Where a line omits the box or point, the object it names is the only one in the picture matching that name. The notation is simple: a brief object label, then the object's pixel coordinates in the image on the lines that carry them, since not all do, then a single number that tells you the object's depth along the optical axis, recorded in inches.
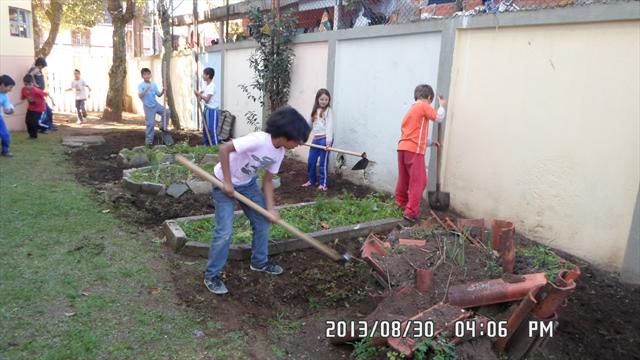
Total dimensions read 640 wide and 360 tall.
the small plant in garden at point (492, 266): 136.0
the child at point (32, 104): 456.1
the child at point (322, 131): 284.0
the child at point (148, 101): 404.8
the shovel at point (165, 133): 416.8
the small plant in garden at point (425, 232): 159.3
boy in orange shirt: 215.0
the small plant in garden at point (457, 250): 140.0
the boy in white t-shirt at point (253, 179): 142.6
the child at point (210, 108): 383.6
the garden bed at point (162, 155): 325.4
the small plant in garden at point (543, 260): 138.3
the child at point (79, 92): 613.6
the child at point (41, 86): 493.0
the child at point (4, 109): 358.0
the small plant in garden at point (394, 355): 107.2
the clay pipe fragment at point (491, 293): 123.0
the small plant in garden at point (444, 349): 104.8
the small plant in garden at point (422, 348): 105.3
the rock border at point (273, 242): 182.1
